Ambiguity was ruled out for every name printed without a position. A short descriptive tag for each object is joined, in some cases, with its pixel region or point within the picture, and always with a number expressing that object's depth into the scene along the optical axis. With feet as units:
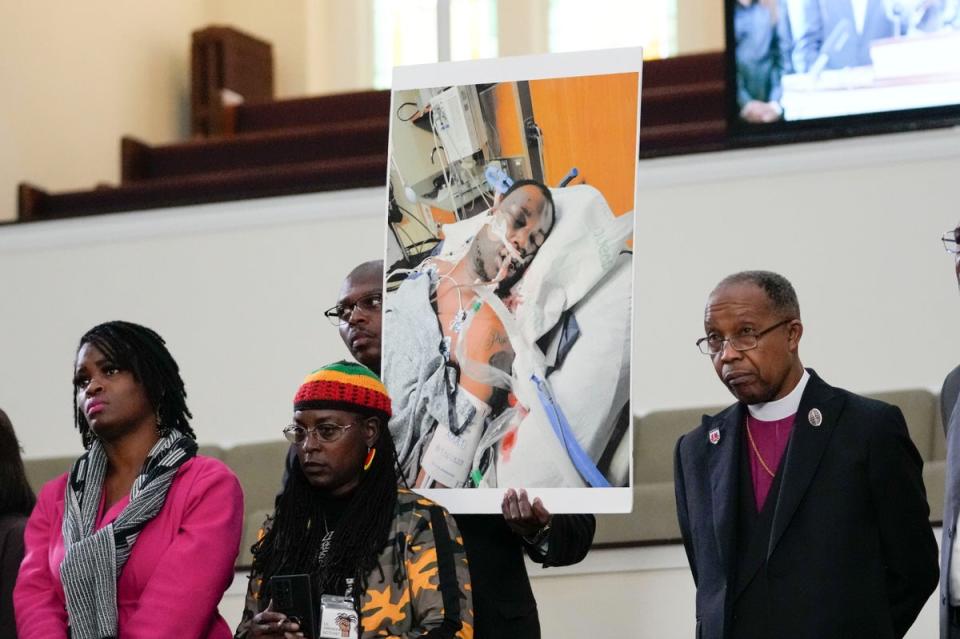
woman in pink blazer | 18.97
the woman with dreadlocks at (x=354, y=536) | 17.88
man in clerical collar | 17.71
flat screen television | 34.50
